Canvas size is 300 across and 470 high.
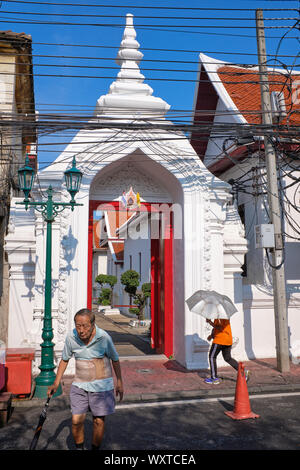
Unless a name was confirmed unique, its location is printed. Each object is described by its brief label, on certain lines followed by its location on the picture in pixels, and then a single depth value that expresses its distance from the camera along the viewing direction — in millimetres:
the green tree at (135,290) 19088
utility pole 8625
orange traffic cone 5664
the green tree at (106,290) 27297
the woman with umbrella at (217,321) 7270
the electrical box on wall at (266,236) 8730
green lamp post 7105
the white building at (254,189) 9953
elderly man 3865
